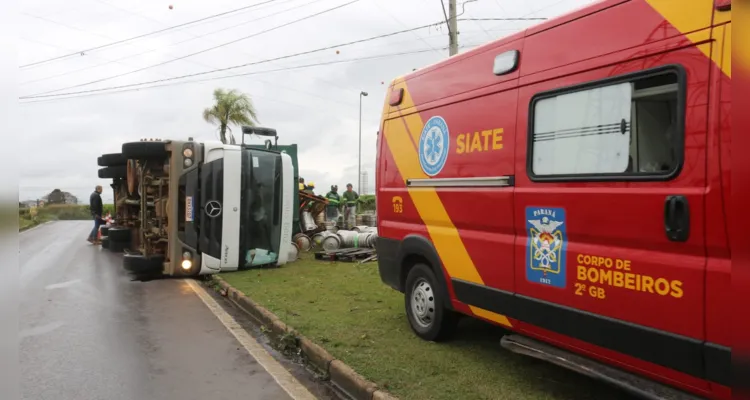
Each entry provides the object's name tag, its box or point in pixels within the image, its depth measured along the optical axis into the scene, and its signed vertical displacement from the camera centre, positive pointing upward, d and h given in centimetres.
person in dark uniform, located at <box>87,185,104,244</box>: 1712 -48
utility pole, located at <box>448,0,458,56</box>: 1593 +548
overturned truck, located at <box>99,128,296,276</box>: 923 -17
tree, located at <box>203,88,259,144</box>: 2580 +452
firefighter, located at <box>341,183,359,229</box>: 1625 -24
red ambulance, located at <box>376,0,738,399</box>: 257 +7
